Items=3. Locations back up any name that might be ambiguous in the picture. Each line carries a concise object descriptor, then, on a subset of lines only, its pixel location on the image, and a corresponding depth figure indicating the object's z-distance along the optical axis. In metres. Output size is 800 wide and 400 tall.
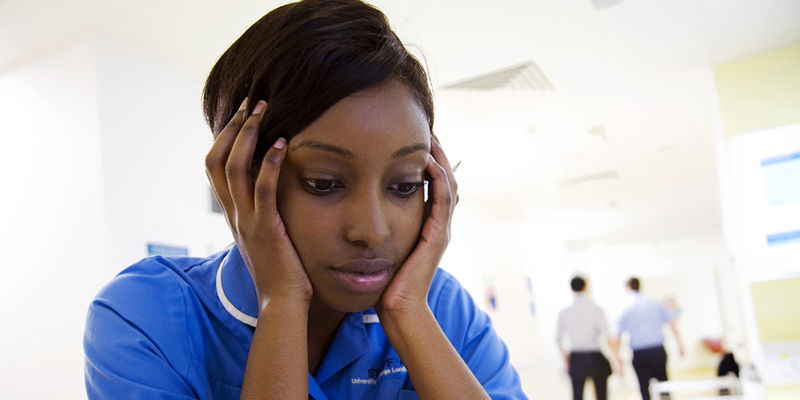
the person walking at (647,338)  6.48
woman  0.89
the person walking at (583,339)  6.38
